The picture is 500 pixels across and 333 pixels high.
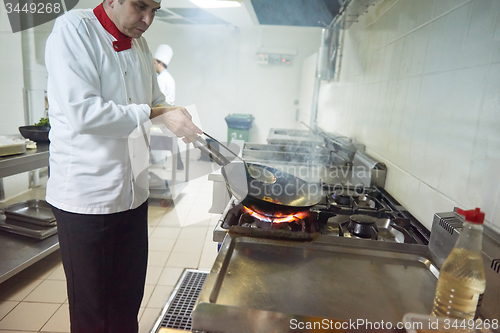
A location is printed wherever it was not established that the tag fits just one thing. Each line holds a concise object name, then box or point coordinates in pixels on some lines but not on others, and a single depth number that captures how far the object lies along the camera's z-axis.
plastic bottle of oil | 0.60
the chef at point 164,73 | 4.39
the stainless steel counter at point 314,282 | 0.63
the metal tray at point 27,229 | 2.15
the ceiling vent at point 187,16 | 4.86
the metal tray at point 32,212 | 2.26
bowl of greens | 2.20
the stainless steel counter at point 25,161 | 1.72
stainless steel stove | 1.03
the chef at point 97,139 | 1.00
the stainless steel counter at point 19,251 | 1.82
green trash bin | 5.78
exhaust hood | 2.38
